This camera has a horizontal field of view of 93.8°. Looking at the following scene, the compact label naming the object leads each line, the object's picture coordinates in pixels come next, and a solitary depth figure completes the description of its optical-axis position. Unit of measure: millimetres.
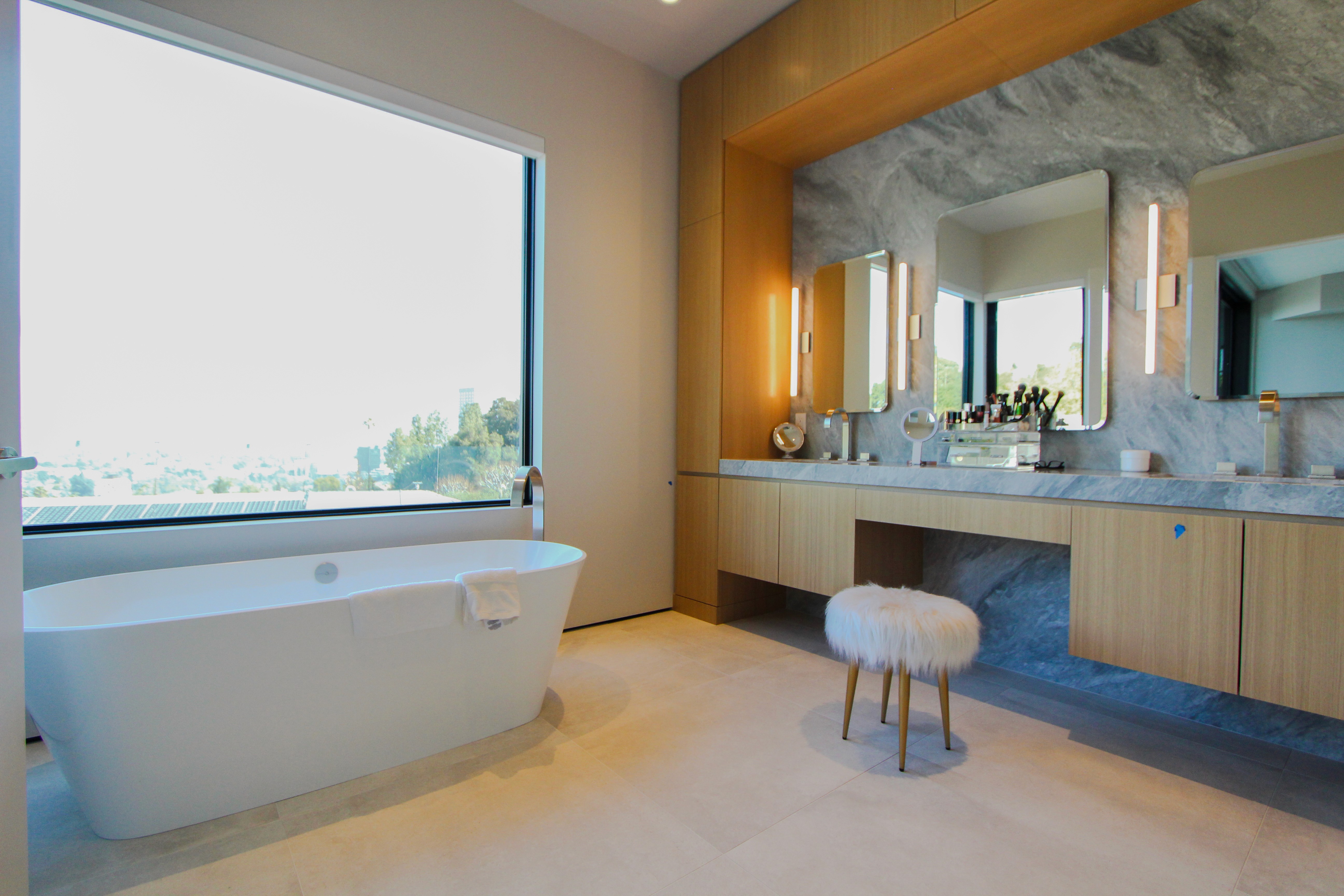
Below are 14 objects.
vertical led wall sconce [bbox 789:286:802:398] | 3775
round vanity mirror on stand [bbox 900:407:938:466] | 3002
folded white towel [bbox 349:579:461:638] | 1812
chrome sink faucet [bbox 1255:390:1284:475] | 2119
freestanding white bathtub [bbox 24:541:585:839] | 1525
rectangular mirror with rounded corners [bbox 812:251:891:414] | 3361
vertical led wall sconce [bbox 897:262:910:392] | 3266
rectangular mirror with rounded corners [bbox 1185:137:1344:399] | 2080
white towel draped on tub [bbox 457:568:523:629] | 1980
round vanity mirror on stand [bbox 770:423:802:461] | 3660
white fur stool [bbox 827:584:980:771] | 1898
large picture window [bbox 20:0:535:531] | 2197
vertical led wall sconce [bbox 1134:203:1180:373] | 2414
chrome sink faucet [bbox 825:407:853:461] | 3426
